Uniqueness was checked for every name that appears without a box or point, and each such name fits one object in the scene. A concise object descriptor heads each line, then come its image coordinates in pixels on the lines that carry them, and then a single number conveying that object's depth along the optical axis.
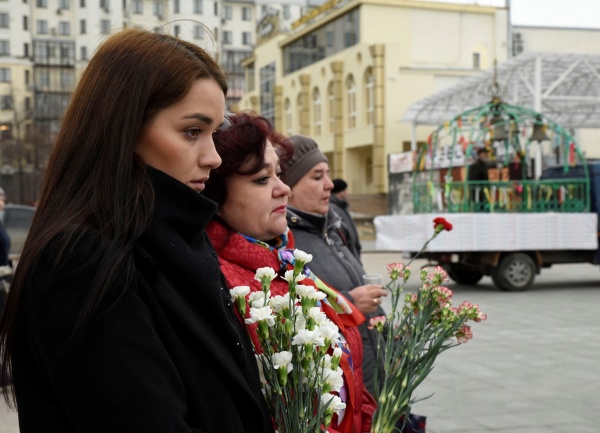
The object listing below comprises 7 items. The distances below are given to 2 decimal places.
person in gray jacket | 3.89
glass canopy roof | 23.86
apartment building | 91.12
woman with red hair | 2.46
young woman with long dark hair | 1.50
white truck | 14.90
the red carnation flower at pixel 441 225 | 2.81
